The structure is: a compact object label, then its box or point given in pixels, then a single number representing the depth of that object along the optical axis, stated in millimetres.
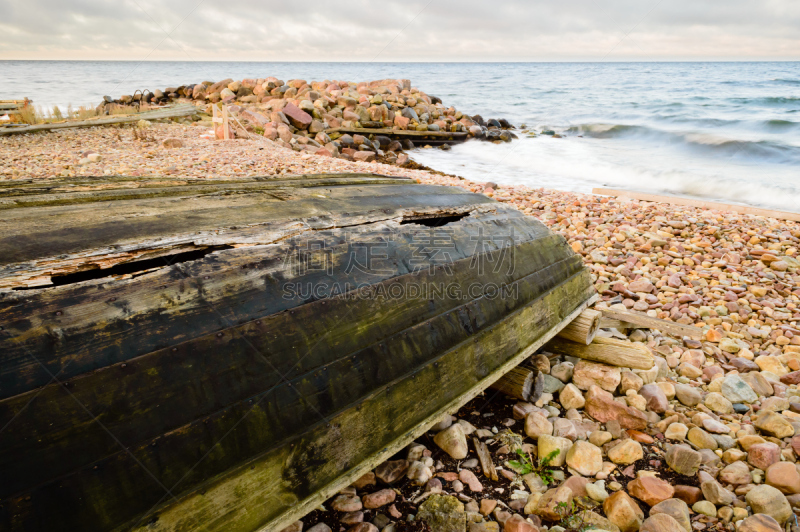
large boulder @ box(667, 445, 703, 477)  2318
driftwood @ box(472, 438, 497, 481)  2286
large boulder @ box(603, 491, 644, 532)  1979
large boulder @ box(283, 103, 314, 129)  14953
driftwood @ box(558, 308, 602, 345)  3154
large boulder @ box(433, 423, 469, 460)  2375
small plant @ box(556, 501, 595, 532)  1972
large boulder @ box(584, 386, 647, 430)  2653
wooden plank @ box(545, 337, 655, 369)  3080
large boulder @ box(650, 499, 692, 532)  2002
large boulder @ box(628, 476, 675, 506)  2125
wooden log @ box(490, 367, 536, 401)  2750
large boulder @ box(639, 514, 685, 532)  1926
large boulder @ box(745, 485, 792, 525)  2025
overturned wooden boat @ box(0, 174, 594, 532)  1213
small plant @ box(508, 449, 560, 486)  2316
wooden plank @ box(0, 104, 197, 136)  10302
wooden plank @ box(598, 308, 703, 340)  3752
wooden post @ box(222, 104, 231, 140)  10633
